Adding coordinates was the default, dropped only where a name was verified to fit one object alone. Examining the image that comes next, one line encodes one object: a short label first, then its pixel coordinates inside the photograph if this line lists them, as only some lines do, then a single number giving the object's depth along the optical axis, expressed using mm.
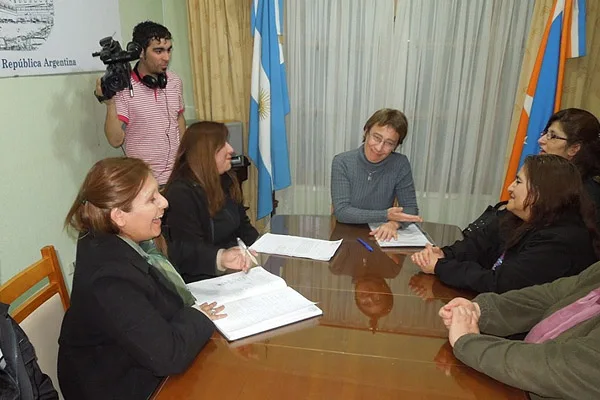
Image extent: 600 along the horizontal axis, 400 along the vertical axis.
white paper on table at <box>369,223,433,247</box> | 1814
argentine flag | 3041
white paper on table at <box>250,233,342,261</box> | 1700
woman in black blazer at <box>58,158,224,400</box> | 1066
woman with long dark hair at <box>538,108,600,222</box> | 1963
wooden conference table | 970
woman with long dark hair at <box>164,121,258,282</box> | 1692
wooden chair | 1276
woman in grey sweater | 2229
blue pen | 1775
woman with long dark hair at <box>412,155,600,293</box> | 1368
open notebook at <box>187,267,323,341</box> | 1187
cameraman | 2408
